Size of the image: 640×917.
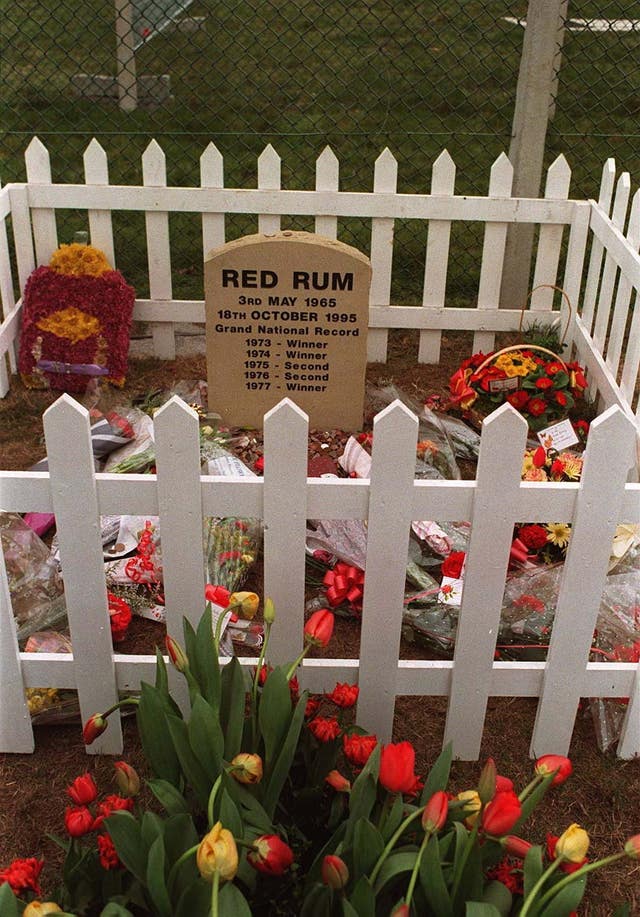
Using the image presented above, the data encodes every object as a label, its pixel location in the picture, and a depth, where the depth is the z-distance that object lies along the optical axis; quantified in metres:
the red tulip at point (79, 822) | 1.75
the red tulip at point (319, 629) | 1.95
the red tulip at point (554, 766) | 1.76
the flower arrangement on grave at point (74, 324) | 4.45
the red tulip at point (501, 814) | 1.61
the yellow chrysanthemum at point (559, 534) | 3.25
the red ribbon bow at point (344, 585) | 3.09
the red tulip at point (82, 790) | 1.78
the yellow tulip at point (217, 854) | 1.45
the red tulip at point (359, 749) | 1.91
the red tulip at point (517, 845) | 1.71
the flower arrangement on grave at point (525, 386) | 4.11
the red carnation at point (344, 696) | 2.04
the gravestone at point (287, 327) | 4.08
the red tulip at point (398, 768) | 1.69
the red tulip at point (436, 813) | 1.59
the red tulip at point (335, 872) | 1.62
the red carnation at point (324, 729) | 2.04
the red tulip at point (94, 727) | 1.92
